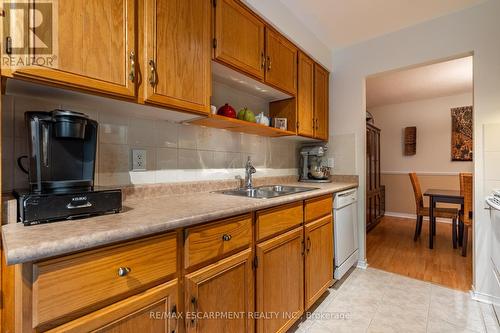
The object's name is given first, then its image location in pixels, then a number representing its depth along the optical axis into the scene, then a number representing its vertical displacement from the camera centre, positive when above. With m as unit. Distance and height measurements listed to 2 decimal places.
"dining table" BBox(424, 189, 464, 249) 2.86 -0.43
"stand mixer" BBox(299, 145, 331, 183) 2.51 +0.01
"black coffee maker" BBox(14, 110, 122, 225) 0.75 -0.03
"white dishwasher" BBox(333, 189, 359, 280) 1.96 -0.59
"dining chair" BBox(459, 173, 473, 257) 2.55 -0.43
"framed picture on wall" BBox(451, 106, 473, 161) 4.06 +0.57
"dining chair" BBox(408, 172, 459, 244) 2.96 -0.63
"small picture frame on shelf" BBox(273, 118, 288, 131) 2.02 +0.38
